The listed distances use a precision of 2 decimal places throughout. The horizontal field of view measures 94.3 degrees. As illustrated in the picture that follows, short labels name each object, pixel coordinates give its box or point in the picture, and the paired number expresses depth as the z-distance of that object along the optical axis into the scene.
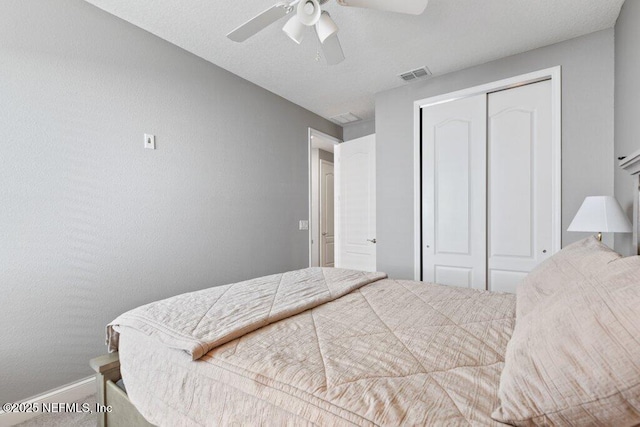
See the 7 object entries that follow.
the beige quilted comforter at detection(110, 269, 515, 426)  0.66
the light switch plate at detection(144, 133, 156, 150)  2.20
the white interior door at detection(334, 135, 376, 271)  3.63
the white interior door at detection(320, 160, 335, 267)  5.25
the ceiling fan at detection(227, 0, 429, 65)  1.51
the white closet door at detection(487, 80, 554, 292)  2.45
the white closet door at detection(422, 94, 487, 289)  2.74
